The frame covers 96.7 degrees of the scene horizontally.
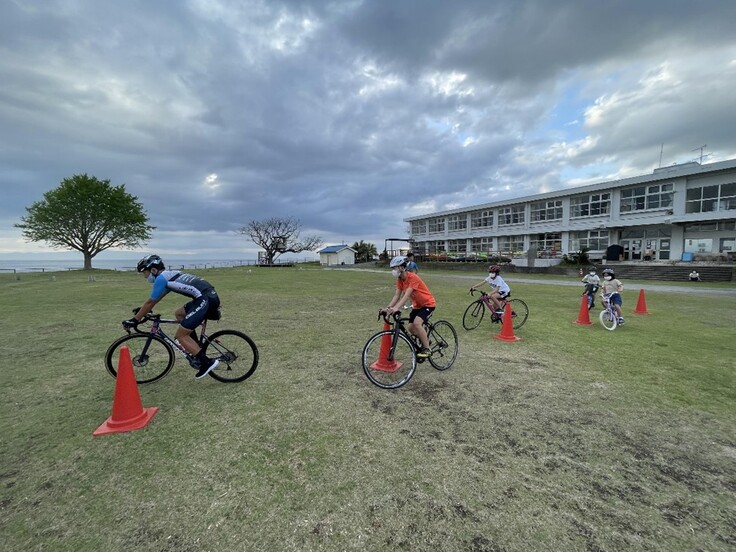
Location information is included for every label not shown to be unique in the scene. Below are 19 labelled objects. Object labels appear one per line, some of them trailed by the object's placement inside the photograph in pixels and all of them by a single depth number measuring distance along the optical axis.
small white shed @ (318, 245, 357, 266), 67.88
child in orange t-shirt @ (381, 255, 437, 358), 4.43
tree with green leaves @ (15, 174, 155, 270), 35.12
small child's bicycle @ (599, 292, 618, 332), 7.86
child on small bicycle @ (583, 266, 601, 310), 9.69
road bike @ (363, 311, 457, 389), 4.47
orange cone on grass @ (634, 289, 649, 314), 9.97
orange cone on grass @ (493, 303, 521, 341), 6.91
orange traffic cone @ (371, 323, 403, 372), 4.85
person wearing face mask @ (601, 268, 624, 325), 7.80
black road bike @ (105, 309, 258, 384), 4.44
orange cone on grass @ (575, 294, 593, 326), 8.45
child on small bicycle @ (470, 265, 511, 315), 7.60
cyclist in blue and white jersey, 4.17
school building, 24.88
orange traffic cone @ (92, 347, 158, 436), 3.40
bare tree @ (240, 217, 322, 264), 62.96
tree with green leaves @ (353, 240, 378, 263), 72.25
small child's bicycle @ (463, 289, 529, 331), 7.74
